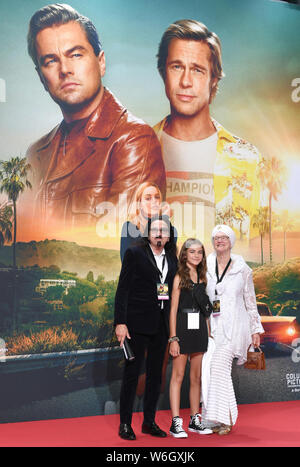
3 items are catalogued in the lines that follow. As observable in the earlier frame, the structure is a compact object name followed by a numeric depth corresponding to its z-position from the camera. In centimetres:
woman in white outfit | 433
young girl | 432
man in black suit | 417
